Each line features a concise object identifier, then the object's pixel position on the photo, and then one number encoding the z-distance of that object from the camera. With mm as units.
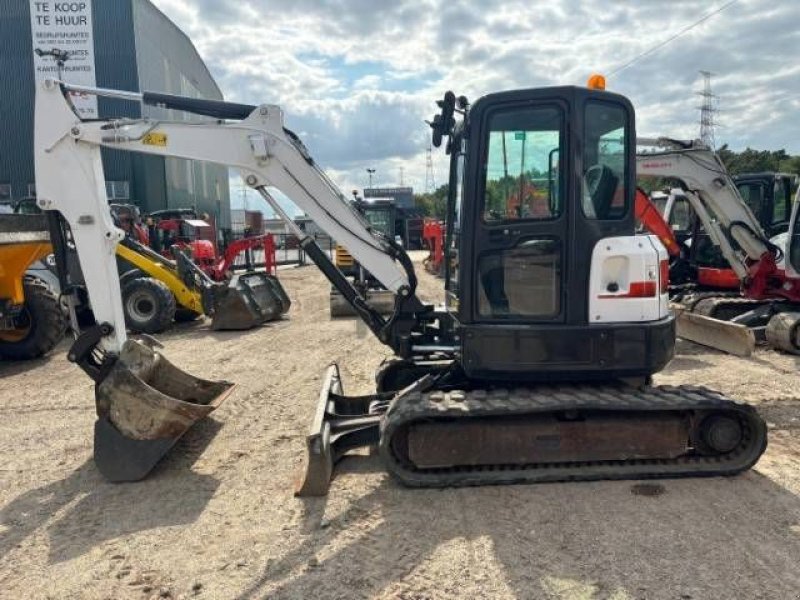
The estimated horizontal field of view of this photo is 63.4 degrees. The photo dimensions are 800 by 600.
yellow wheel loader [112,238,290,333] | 10867
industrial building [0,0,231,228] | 26547
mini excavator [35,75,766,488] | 4344
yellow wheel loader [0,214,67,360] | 8391
